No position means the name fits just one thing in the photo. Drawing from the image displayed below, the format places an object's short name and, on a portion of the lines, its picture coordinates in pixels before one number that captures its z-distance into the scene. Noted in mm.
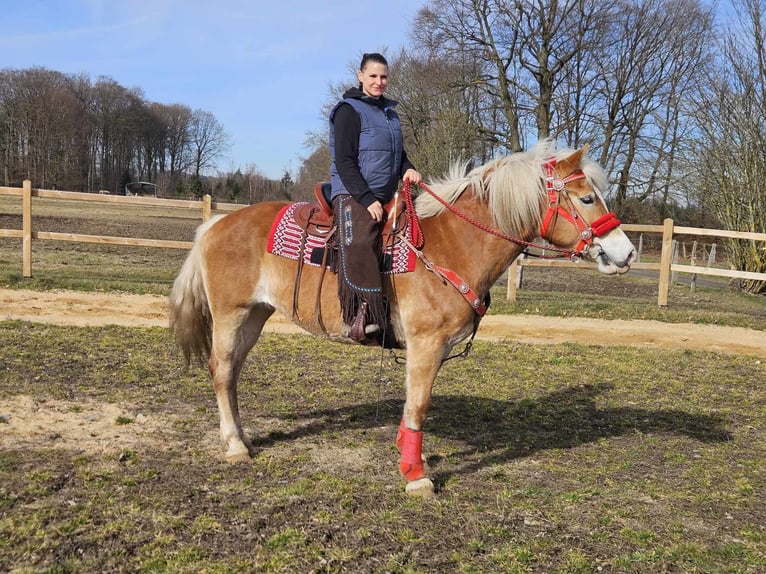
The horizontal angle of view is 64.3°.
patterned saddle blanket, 4266
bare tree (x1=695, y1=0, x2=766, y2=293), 19328
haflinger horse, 4129
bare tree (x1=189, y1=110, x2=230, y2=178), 88188
